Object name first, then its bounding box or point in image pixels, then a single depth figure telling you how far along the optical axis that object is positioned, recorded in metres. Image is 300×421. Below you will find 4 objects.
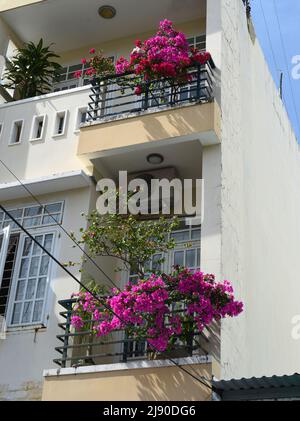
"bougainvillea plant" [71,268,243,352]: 9.73
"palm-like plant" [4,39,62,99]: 14.80
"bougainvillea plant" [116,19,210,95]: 11.99
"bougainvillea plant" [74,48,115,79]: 12.96
